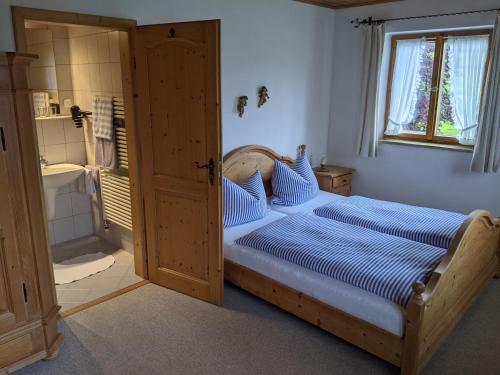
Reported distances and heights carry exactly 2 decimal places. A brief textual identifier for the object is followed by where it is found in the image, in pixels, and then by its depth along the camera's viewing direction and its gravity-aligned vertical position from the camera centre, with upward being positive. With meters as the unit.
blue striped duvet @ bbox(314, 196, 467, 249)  3.21 -1.05
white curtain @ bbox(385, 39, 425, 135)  4.41 +0.07
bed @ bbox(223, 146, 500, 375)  2.30 -1.27
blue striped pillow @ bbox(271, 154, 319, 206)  4.19 -0.94
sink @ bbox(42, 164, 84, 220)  3.77 -0.81
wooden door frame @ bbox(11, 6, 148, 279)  2.49 -0.07
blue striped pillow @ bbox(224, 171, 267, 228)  3.53 -0.96
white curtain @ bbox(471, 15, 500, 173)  3.79 -0.28
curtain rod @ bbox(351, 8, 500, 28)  3.87 +0.71
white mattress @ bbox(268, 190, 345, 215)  4.00 -1.11
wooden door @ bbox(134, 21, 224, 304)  2.77 -0.43
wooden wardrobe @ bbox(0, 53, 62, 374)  2.20 -0.83
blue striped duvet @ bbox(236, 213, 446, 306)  2.48 -1.07
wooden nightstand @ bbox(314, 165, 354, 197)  4.72 -1.01
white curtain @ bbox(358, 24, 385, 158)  4.46 +0.01
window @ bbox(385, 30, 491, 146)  4.09 +0.04
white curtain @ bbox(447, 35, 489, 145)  4.04 +0.10
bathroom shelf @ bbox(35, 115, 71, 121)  3.87 -0.27
